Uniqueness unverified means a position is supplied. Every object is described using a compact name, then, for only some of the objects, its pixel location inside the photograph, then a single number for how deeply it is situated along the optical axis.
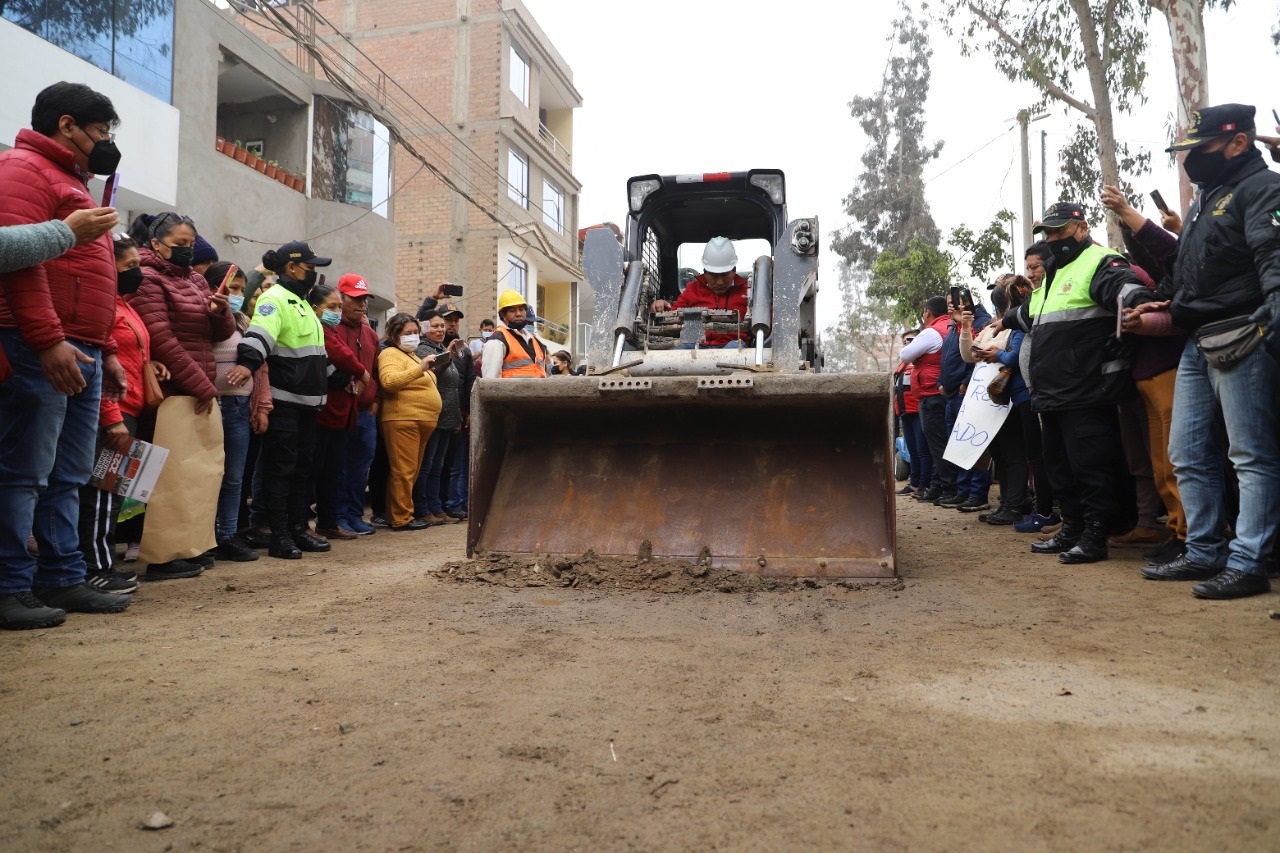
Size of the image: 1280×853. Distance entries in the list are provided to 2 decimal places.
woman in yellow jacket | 7.09
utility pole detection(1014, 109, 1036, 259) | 20.60
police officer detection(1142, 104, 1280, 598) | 3.63
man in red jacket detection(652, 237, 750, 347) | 6.43
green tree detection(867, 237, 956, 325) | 21.80
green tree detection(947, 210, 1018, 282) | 17.48
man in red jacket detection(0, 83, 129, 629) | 3.38
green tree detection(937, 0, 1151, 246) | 13.40
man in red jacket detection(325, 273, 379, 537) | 6.61
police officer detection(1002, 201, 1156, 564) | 4.72
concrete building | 10.25
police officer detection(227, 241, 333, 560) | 5.52
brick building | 21.95
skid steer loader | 4.37
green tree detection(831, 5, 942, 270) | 35.03
